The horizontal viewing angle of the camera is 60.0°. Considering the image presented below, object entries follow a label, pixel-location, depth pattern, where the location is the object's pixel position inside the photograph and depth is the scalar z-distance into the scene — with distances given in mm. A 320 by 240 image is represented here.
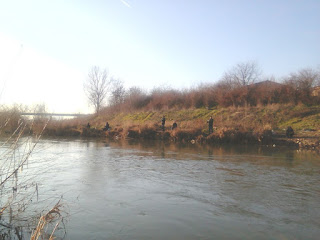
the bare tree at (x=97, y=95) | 69875
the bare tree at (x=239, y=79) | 50425
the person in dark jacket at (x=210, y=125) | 29703
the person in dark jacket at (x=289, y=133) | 26484
